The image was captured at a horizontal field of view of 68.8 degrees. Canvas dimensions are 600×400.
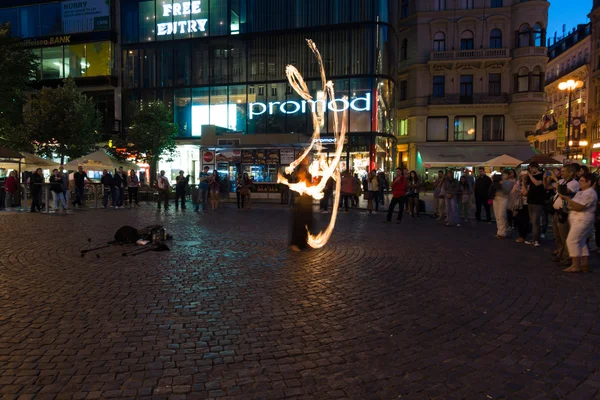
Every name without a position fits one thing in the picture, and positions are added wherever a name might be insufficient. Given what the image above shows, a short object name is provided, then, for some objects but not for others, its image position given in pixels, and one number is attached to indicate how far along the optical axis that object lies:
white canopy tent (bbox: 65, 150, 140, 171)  23.94
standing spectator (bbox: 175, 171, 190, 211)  20.57
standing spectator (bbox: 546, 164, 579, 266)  7.88
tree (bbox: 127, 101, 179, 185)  35.38
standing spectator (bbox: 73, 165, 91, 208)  20.06
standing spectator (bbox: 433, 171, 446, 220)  16.09
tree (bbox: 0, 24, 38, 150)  30.06
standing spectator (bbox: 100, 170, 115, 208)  20.53
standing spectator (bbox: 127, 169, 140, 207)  21.72
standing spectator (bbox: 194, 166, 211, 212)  19.27
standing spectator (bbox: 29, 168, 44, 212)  17.91
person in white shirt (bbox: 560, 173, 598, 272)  7.29
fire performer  9.27
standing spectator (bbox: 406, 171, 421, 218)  17.08
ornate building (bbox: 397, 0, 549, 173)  39.22
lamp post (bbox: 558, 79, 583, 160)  23.92
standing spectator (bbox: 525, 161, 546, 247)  10.01
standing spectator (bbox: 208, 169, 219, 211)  20.09
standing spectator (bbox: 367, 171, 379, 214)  18.73
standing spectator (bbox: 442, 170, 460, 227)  14.54
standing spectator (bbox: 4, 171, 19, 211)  19.38
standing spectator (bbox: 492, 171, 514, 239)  11.65
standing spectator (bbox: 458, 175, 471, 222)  16.11
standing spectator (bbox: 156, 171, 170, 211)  20.12
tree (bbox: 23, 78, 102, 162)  31.83
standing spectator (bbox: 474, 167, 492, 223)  15.98
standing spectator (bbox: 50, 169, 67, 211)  17.25
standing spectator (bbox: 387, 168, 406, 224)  14.20
